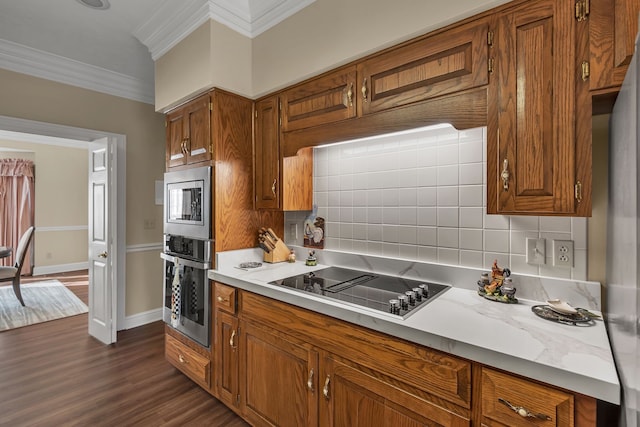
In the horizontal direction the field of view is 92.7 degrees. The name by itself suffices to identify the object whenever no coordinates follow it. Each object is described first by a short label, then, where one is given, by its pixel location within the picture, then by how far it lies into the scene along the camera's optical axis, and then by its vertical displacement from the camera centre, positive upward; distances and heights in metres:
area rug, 3.57 -1.27
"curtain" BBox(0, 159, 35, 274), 5.77 +0.13
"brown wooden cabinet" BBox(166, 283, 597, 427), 0.92 -0.66
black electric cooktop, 1.30 -0.40
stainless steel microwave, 2.09 +0.06
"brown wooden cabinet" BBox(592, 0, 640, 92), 0.94 +0.56
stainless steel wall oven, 2.10 -0.56
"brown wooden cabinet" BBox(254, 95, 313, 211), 2.10 +0.30
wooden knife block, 2.27 -0.32
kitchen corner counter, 0.83 -0.42
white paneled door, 3.01 -0.37
